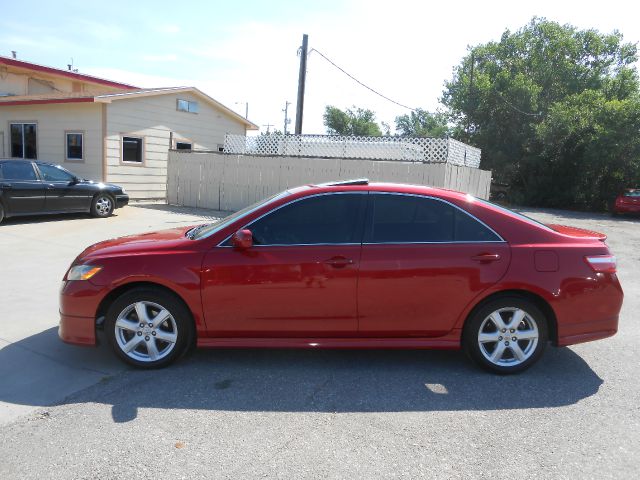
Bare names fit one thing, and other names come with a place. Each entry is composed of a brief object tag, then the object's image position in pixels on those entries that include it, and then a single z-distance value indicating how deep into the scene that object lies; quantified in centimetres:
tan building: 1605
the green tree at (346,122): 6175
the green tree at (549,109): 2564
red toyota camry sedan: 407
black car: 1131
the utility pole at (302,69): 1847
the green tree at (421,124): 5131
